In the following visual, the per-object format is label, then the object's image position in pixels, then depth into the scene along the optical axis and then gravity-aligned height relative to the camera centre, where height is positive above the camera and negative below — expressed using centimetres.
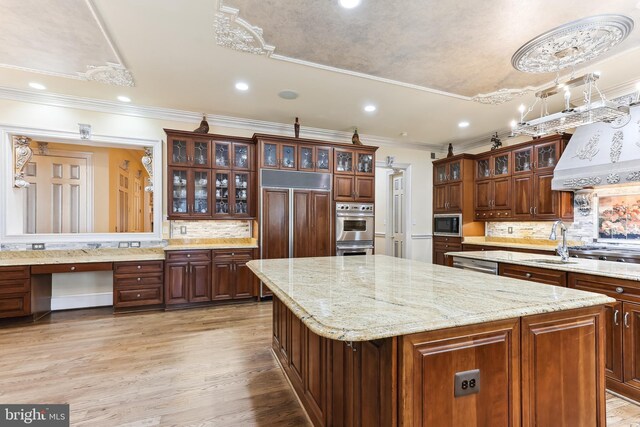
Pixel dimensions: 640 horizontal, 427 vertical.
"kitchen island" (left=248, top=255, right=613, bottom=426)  107 -57
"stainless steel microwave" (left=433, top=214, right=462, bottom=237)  584 -20
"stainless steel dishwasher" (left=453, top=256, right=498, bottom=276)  309 -56
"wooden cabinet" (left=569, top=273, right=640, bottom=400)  204 -87
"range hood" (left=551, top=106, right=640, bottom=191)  343 +74
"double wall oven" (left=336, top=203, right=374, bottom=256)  504 -23
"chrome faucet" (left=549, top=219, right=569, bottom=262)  268 -34
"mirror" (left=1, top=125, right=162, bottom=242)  402 +45
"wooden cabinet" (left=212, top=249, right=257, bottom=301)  443 -92
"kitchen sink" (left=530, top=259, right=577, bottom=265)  272 -45
